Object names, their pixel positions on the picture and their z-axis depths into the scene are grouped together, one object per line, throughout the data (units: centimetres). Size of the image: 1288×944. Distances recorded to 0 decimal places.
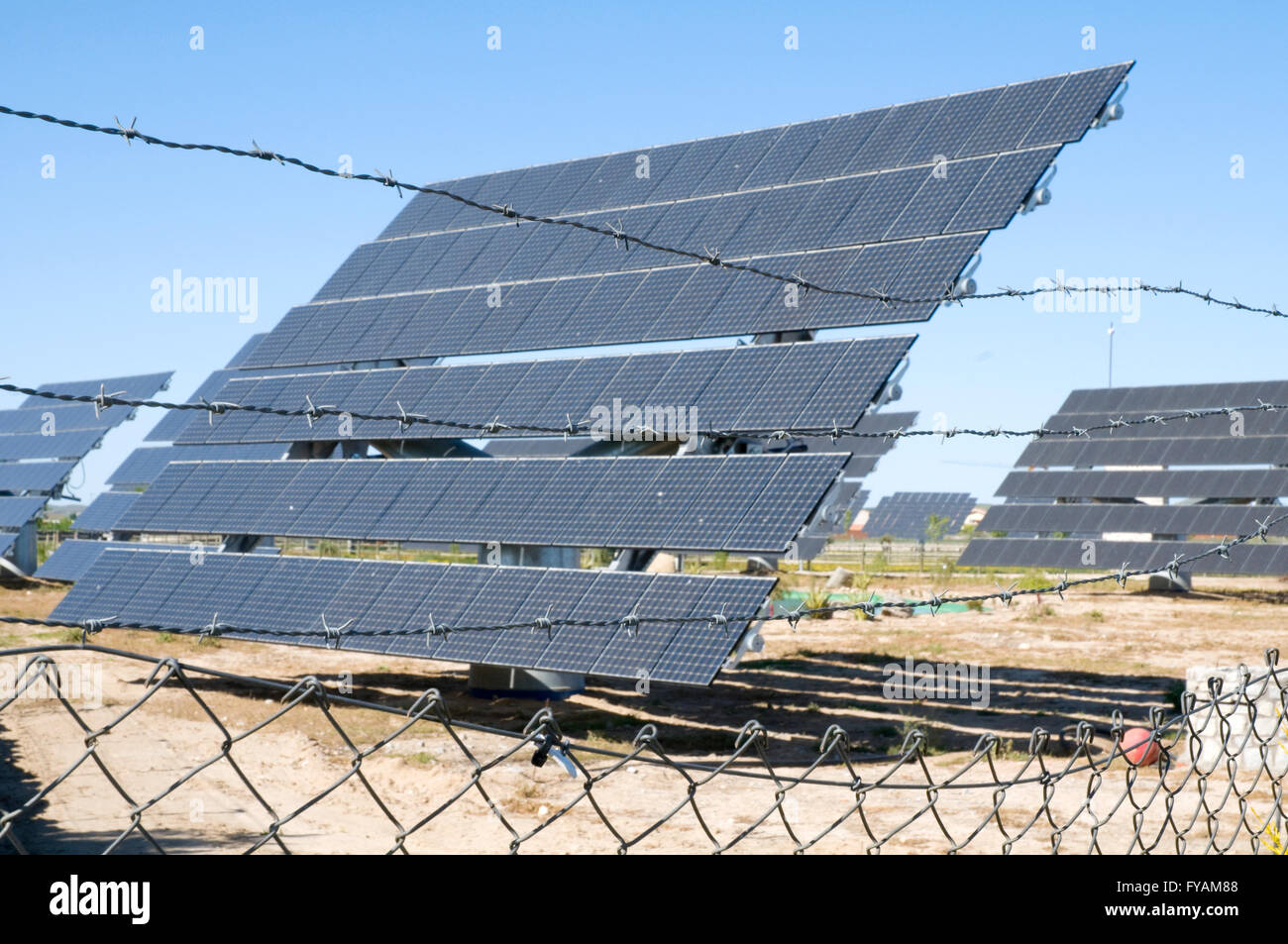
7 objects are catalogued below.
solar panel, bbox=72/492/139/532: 2719
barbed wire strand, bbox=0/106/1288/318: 449
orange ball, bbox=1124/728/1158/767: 1059
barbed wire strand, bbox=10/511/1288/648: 576
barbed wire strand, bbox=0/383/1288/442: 472
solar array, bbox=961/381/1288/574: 3114
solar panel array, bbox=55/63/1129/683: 1233
